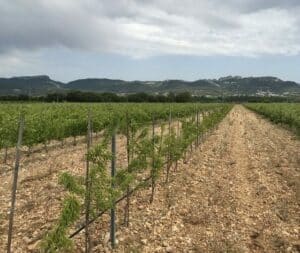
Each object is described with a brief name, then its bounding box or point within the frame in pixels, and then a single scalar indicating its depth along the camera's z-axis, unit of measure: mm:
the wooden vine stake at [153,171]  5179
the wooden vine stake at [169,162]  6191
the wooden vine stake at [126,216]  4348
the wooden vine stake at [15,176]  3103
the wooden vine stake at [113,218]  3809
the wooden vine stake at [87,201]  3336
